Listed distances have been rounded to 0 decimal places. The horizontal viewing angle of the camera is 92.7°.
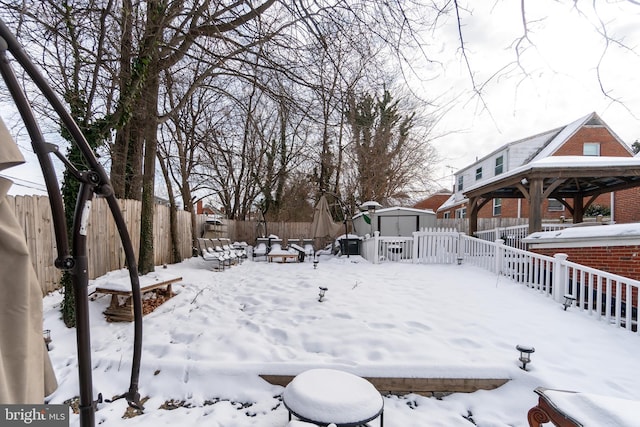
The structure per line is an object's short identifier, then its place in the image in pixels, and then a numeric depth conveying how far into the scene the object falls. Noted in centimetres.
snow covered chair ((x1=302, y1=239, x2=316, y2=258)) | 1199
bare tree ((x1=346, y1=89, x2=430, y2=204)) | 1552
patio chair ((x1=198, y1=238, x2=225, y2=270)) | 842
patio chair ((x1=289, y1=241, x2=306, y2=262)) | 1116
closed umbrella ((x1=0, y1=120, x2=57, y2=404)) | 70
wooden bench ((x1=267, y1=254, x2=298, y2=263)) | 1024
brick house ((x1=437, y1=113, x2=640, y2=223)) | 1345
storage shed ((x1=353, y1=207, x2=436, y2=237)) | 1250
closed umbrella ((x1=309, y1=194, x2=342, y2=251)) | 1154
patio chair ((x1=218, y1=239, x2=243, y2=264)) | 937
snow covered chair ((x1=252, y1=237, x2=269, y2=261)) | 1133
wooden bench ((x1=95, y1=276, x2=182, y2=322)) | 405
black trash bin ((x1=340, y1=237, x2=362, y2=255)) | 1084
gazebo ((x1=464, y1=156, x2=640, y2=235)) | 720
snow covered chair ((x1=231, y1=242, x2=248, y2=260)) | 1029
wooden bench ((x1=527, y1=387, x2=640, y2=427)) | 151
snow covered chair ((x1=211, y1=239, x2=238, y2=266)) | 874
